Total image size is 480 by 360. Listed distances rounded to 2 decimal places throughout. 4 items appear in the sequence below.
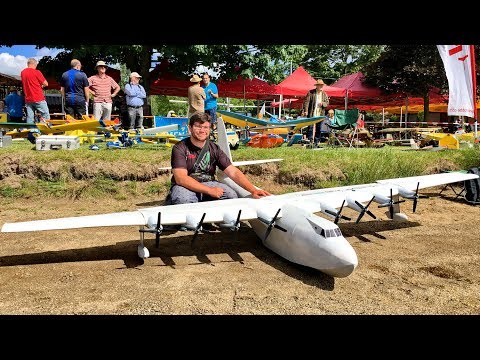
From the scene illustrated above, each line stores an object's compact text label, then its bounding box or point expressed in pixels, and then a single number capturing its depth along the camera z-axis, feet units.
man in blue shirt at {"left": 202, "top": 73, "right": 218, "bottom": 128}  54.85
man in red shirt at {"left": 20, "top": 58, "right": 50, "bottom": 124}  50.52
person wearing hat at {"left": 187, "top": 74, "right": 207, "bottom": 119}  49.21
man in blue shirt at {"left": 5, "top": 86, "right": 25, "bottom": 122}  65.92
